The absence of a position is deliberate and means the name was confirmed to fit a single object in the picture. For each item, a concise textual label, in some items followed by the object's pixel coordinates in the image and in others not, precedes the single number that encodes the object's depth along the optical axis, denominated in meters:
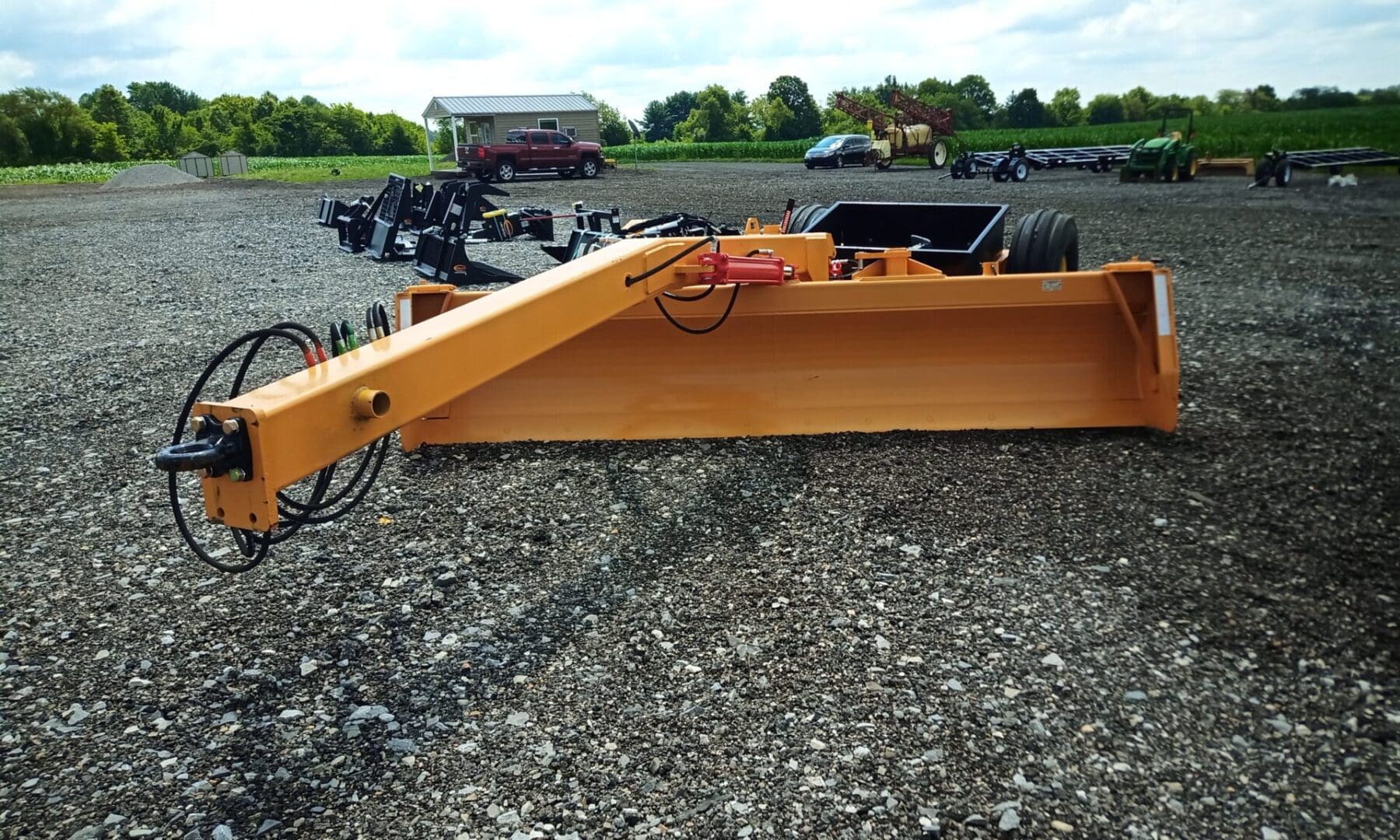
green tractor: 23.31
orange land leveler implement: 4.77
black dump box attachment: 6.06
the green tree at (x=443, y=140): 78.41
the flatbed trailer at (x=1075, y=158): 27.67
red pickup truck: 30.39
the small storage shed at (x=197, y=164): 42.12
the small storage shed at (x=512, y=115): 42.28
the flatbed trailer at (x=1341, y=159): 22.91
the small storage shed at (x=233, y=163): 43.66
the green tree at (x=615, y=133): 85.38
